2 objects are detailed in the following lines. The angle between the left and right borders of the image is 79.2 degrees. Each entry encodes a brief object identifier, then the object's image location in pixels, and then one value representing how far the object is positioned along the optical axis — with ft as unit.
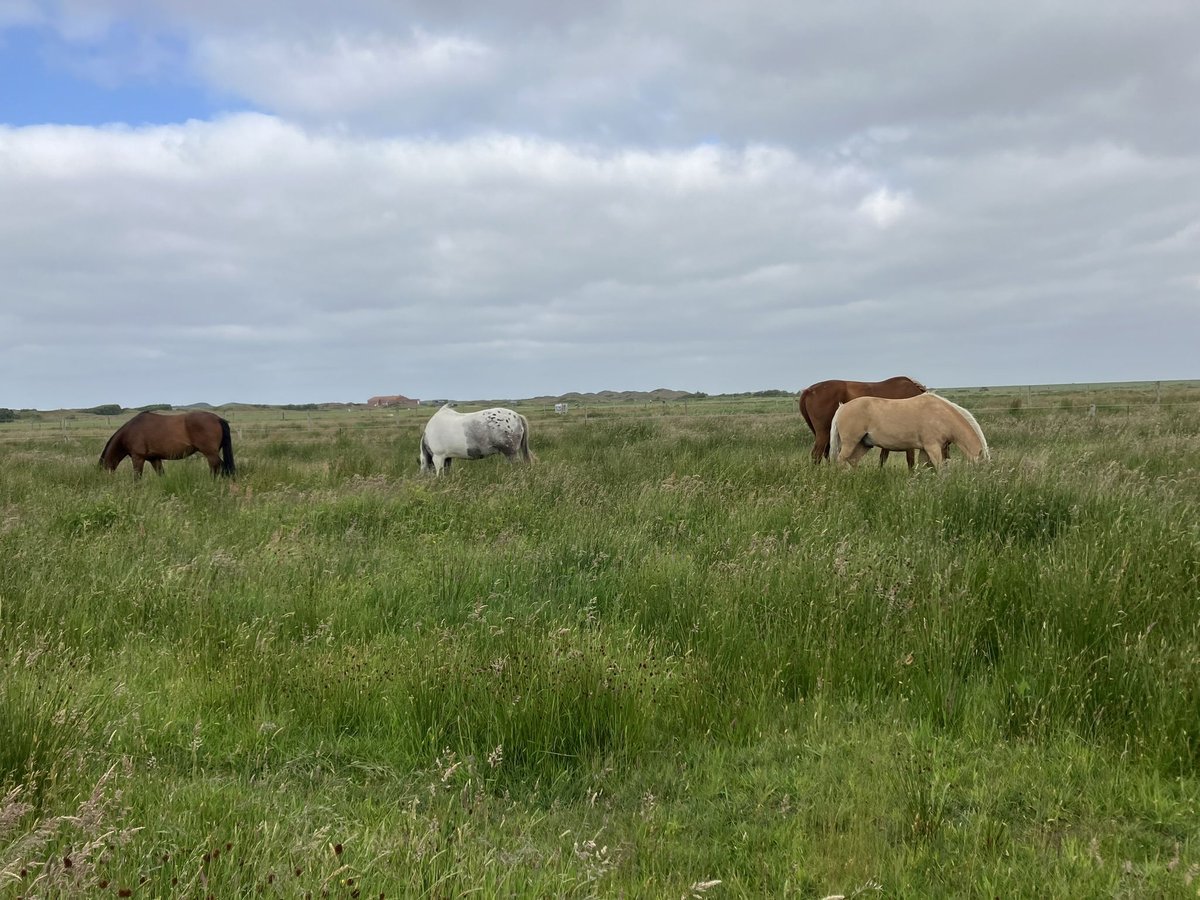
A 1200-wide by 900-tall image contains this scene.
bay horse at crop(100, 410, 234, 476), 49.90
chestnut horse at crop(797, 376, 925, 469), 47.21
